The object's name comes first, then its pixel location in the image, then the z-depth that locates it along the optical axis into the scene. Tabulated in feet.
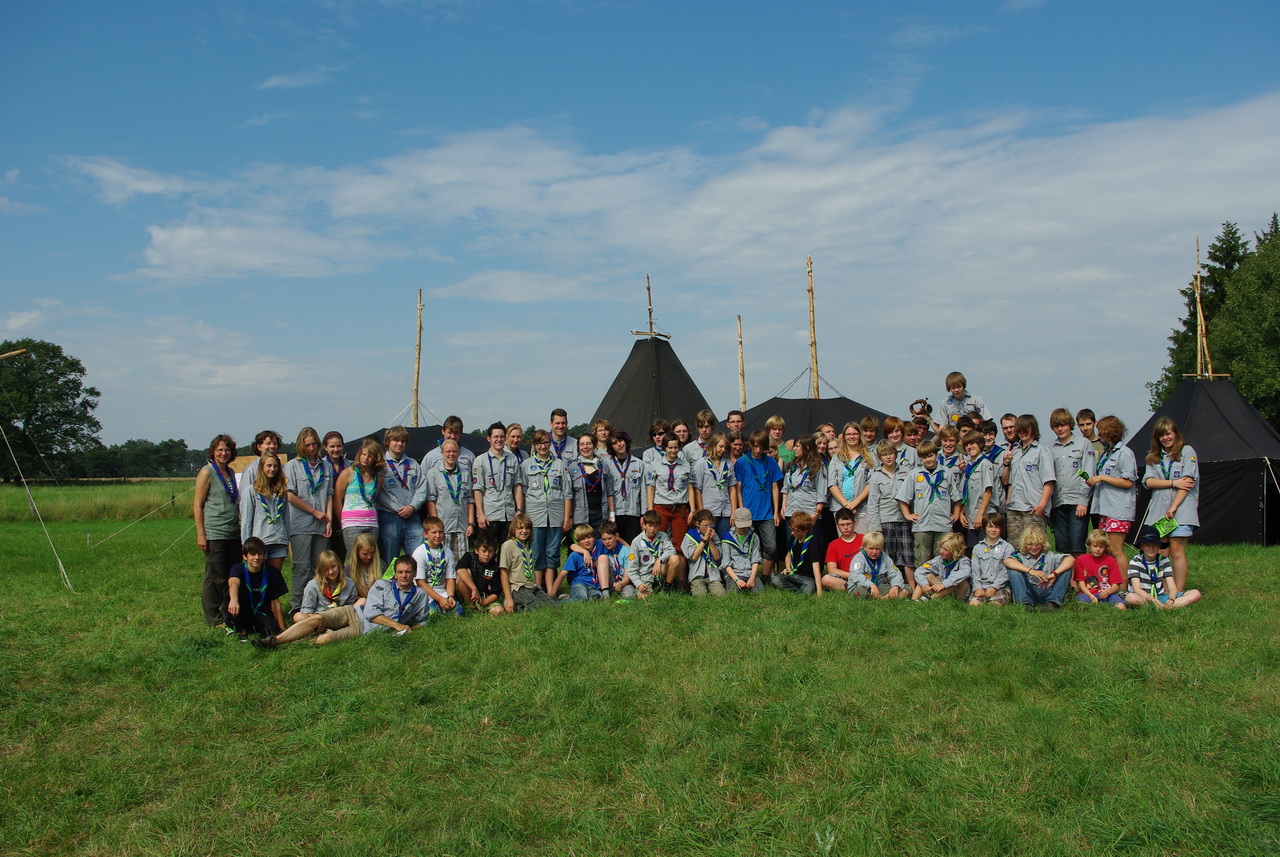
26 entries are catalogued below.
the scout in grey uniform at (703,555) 23.62
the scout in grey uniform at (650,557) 23.47
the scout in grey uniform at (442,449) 23.63
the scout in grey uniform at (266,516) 21.18
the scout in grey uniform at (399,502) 22.77
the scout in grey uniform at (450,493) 23.43
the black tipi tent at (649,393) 57.67
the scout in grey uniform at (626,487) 25.59
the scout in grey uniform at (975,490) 23.18
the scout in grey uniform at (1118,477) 22.40
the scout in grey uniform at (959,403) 26.61
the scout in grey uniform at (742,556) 23.72
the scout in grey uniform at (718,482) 25.14
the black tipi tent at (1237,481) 37.01
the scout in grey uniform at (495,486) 23.98
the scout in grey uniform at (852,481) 24.43
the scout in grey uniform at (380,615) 19.03
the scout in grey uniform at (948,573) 22.00
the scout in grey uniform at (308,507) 21.98
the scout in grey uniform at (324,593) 20.36
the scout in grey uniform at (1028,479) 22.68
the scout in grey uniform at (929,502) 23.04
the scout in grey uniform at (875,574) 22.44
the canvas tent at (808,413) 47.01
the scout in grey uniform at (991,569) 21.35
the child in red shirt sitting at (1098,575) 21.16
